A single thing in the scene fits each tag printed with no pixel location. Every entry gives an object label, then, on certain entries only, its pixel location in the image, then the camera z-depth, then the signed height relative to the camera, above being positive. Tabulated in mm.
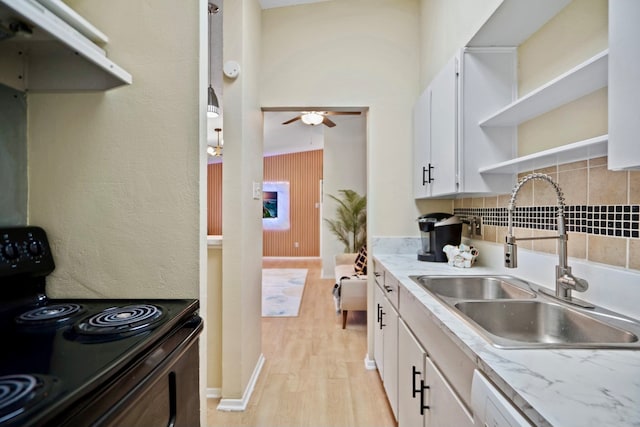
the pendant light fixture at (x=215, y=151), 4781 +970
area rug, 3996 -1288
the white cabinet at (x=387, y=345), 1740 -852
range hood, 708 +438
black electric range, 520 -302
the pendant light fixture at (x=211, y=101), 2817 +1019
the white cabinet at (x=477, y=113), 1713 +549
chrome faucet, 1146 -194
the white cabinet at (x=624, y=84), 763 +326
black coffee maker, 2125 -153
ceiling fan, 4125 +1263
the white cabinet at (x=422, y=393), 961 -675
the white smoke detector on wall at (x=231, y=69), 1977 +901
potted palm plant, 5849 -189
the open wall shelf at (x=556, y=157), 987 +218
